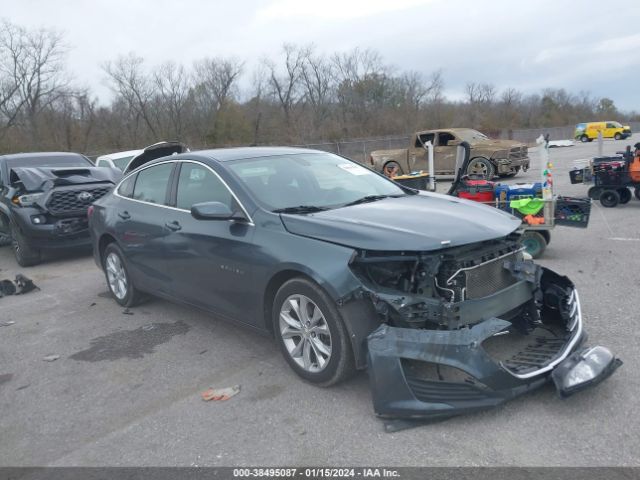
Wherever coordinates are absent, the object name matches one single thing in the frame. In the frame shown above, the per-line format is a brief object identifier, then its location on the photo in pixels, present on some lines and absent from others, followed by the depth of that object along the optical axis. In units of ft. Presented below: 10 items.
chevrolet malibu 10.80
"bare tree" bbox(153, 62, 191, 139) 162.40
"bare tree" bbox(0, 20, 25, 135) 134.65
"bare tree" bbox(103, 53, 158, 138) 158.81
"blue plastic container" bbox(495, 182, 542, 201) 25.30
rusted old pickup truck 57.36
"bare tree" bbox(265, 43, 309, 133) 189.16
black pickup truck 28.76
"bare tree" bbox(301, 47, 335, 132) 193.67
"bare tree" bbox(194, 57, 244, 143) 162.50
